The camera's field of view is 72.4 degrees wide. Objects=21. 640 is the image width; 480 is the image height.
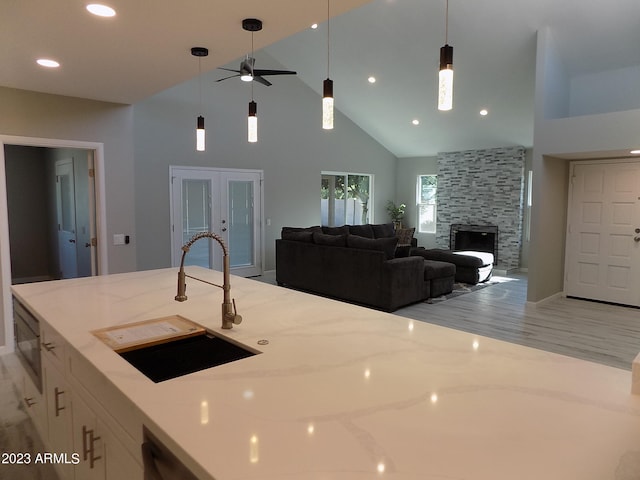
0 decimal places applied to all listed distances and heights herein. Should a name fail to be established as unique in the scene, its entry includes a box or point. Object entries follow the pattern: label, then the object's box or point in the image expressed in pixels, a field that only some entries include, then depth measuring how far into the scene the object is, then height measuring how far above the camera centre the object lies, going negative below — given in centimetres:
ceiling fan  252 +143
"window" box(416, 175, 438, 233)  1064 +17
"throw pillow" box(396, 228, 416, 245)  981 -61
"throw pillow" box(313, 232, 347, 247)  626 -46
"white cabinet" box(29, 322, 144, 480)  139 -83
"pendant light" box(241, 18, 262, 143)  303 +61
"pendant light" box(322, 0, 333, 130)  234 +57
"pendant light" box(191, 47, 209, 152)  298 +90
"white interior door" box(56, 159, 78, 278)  619 -18
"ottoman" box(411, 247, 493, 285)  739 -90
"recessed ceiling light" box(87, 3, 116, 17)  231 +105
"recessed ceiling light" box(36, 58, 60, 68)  321 +107
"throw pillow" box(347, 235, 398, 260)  574 -48
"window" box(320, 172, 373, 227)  970 +22
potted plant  1084 -9
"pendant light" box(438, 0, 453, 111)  189 +59
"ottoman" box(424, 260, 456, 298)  630 -100
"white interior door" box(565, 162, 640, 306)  602 -33
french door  720 -12
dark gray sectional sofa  571 -88
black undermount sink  164 -60
